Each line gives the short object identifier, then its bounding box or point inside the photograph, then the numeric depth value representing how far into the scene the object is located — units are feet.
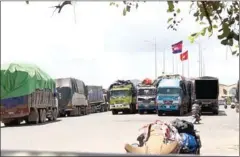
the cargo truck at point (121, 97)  126.52
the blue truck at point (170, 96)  106.11
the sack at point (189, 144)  27.94
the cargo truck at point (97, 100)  149.39
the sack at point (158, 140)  25.09
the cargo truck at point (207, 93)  113.19
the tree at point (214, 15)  20.93
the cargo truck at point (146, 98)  120.47
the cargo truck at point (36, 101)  60.39
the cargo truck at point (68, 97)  115.34
